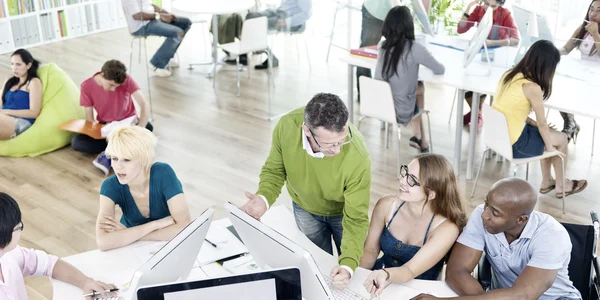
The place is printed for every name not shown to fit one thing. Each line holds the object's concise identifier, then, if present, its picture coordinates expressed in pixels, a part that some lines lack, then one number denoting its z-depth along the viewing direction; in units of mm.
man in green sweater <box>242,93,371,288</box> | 2781
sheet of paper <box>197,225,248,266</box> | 3074
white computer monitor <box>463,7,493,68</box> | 5367
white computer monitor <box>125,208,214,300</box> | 2252
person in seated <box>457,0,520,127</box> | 5498
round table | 6730
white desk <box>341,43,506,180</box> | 5223
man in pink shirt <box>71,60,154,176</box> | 5523
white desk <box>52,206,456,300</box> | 2877
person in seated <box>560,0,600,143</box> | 5309
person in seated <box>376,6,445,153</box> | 5184
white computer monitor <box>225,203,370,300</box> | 2309
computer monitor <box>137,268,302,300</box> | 2256
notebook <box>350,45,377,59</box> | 5901
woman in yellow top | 4668
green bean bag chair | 5836
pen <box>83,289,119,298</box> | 2819
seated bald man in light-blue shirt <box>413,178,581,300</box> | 2811
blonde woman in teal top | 3162
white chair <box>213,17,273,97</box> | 6410
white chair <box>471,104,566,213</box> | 4648
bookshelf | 6270
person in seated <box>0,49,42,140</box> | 5734
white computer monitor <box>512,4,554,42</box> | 5391
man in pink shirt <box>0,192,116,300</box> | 2617
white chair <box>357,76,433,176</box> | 5188
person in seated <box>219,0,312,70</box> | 6305
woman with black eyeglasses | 3006
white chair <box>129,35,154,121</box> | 6457
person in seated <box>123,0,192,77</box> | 6281
